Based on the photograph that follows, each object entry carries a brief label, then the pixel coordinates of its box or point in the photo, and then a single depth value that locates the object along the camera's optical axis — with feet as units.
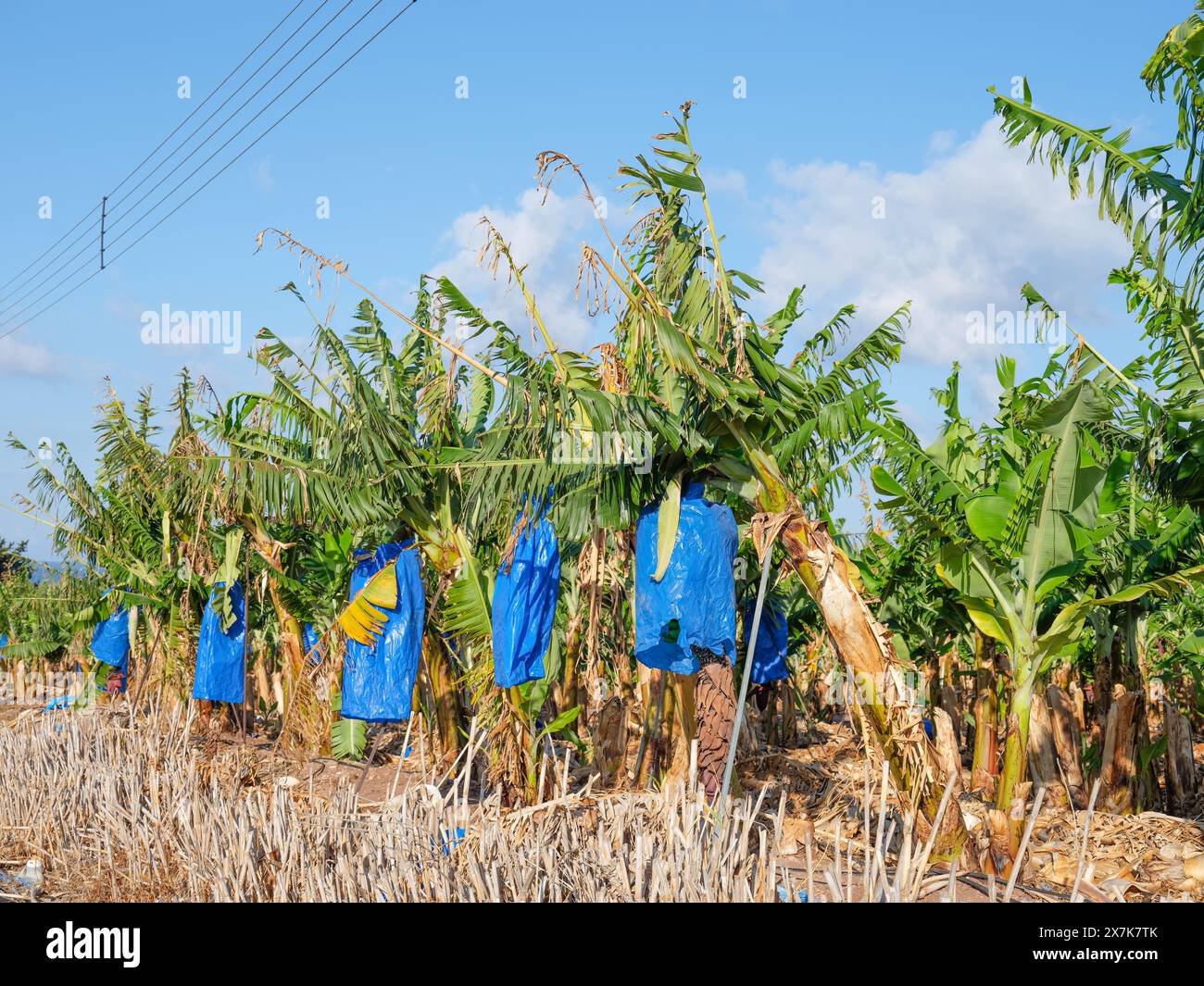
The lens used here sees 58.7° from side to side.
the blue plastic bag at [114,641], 48.32
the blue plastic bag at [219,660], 37.83
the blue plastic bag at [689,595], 21.44
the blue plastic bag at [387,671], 27.76
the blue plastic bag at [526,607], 24.22
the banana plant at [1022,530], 20.72
